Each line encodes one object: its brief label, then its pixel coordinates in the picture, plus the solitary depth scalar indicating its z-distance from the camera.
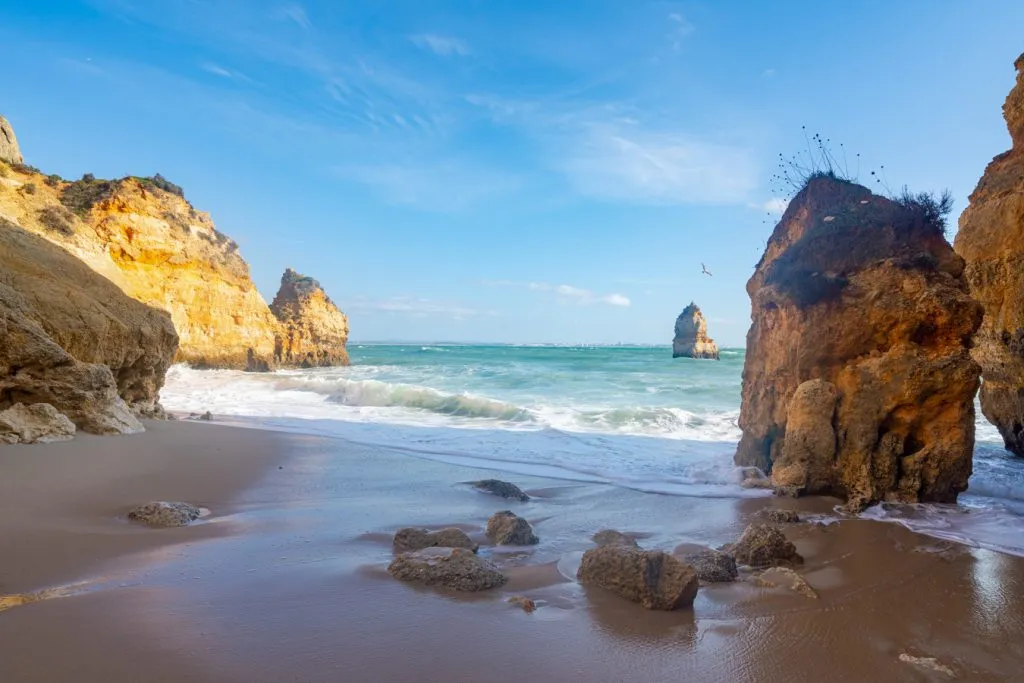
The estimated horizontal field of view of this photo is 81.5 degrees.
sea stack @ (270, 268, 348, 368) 35.53
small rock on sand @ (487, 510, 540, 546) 4.40
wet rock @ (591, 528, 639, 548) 4.39
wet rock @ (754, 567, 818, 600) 3.58
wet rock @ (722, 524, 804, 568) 4.03
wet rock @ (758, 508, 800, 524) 5.32
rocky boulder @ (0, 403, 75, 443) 6.20
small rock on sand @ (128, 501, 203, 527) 4.43
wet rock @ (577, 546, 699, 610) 3.24
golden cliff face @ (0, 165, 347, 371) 19.77
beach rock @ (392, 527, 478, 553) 4.13
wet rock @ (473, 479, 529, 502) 6.06
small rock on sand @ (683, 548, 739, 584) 3.71
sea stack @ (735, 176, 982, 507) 6.11
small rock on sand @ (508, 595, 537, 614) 3.18
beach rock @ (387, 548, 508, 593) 3.43
